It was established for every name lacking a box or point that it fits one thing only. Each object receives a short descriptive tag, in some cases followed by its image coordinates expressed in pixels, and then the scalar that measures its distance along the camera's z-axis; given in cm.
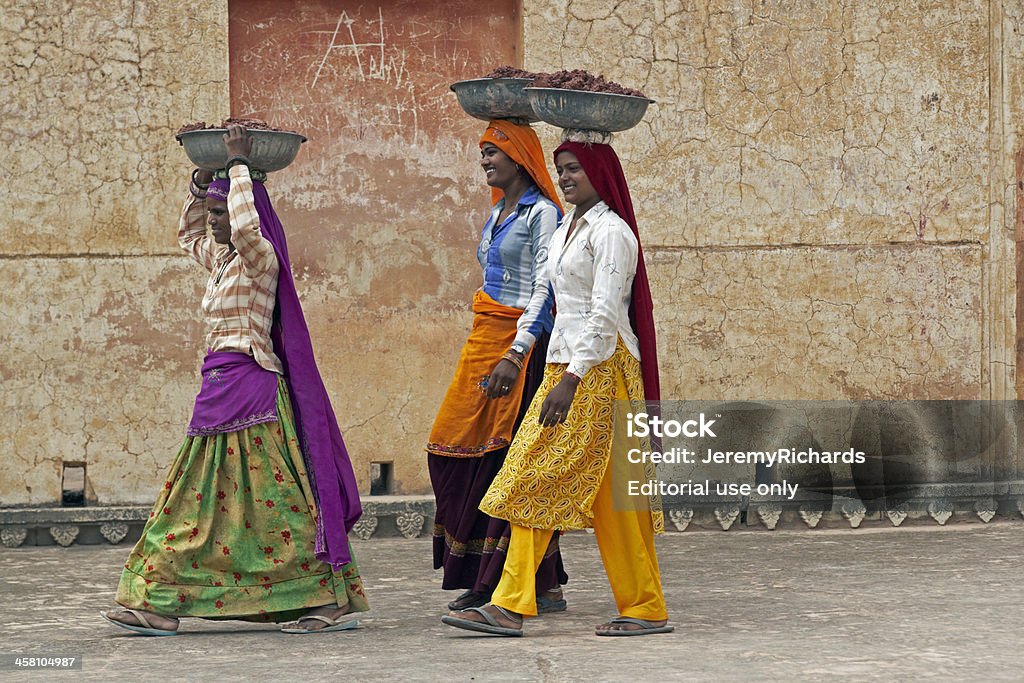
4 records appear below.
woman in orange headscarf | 1194
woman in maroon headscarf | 1062
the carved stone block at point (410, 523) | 1639
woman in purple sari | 1109
